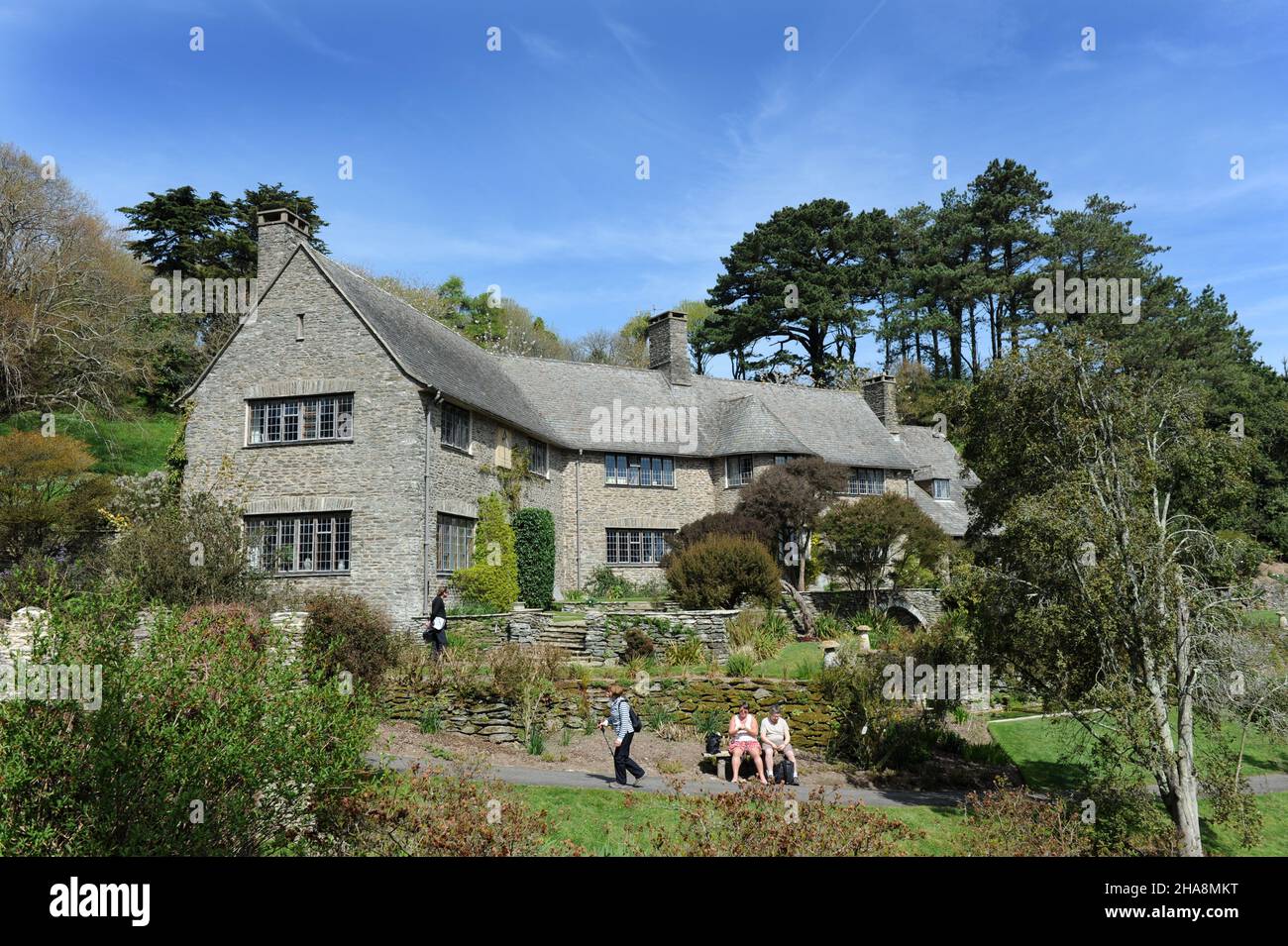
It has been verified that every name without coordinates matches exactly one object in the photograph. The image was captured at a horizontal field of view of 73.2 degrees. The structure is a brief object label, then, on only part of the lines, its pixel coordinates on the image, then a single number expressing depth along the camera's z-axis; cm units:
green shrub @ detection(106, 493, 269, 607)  1850
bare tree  3503
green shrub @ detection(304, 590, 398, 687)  1677
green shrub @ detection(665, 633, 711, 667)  2092
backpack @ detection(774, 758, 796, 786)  1509
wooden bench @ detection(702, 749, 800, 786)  1520
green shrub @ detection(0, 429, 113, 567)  2475
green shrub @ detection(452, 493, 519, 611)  2450
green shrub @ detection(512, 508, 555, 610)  2698
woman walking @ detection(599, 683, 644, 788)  1355
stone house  2316
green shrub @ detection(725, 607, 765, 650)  2270
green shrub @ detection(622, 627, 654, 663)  2092
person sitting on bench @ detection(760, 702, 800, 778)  1524
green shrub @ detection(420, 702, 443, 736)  1625
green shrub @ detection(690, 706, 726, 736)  1769
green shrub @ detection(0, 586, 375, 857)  610
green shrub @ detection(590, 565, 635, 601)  3163
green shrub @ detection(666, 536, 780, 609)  2505
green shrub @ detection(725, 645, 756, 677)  1947
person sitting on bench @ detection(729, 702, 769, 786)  1484
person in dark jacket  1948
